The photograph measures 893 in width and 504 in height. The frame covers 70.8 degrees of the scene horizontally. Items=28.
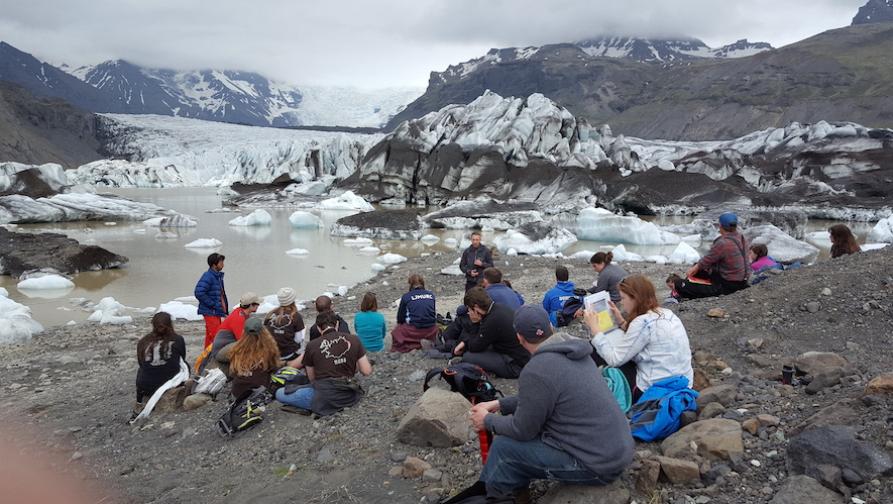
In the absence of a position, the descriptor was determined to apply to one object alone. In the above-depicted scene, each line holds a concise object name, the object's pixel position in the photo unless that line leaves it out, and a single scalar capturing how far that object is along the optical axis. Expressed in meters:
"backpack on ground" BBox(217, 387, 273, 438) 4.98
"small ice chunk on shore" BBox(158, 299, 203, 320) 11.77
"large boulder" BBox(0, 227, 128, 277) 16.19
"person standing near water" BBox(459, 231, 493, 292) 9.61
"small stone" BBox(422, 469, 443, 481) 3.88
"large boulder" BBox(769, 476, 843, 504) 2.81
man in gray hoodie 2.93
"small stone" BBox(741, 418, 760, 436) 3.56
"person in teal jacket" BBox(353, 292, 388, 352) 6.82
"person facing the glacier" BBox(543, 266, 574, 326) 7.69
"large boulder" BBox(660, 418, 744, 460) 3.38
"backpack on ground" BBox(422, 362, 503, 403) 4.39
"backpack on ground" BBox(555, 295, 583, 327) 7.66
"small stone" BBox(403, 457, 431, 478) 3.98
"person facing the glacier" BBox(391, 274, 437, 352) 6.95
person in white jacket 3.92
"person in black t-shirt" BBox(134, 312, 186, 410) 5.46
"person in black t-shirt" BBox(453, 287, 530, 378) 5.27
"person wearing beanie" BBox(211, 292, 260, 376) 6.28
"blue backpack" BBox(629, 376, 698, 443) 3.73
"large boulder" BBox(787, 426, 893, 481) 2.87
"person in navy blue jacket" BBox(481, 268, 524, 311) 6.11
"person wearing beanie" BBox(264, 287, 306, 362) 6.17
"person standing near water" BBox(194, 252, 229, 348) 7.64
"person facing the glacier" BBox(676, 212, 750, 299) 7.09
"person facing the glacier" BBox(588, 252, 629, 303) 7.09
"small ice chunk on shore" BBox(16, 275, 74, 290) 14.67
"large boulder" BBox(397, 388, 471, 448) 4.26
